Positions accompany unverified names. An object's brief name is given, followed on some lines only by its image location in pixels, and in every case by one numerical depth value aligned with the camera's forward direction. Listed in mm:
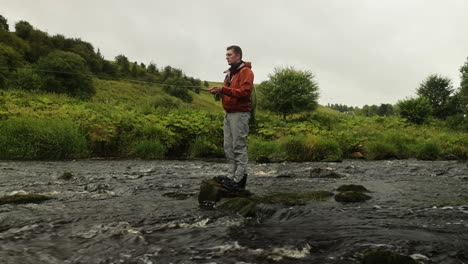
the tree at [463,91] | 44125
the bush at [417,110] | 45656
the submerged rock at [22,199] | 7295
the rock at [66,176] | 10884
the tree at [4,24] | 67612
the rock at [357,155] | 21222
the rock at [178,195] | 8305
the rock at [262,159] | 18098
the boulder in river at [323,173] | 11977
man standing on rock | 7367
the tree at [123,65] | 80988
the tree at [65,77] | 44125
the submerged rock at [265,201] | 6663
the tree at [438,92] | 53219
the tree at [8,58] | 42669
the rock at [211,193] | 7531
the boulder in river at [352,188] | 8648
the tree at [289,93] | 43438
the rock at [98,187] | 9070
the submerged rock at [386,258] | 3938
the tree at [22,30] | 67812
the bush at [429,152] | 21272
